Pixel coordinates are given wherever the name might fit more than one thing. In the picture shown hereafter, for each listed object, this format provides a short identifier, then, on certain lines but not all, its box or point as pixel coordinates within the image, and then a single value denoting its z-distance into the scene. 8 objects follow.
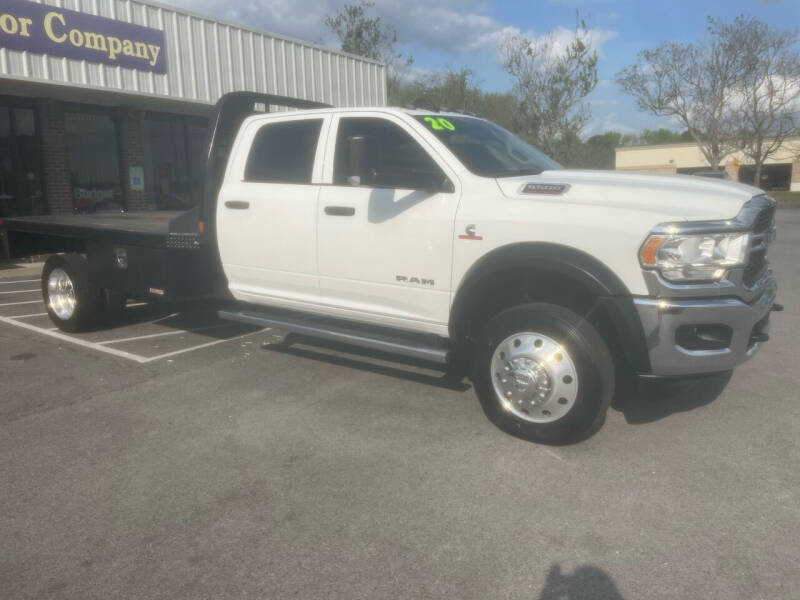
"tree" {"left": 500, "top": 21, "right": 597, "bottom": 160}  22.92
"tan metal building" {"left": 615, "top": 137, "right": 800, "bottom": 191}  52.41
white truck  3.54
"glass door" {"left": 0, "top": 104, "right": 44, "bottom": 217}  13.01
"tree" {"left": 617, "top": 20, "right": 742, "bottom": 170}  35.59
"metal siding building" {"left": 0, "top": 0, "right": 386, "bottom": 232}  11.81
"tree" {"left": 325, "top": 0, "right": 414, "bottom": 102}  25.44
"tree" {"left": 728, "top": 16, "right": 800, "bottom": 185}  34.41
